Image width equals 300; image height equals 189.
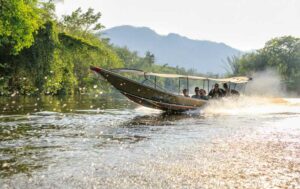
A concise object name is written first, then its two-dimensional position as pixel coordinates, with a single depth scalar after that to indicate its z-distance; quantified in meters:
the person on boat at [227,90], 29.84
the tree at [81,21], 74.06
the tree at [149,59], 151.05
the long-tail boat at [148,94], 23.55
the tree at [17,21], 26.27
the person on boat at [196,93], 28.17
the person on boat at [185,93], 27.80
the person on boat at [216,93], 29.09
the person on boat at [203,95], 28.30
